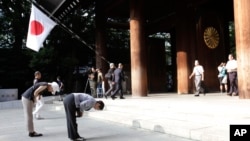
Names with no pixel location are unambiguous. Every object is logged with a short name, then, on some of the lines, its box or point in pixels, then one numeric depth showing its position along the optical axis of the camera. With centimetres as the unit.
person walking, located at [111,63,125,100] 1421
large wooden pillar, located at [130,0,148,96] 1517
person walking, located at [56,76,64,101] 1954
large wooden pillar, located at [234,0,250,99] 977
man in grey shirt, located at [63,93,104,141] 712
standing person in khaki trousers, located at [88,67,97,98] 1741
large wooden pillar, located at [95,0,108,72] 1956
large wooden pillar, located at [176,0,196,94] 1689
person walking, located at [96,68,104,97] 1739
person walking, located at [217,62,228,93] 1487
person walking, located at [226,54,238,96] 1205
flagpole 1835
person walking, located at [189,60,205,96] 1370
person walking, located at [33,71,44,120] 1215
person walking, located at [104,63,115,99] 1491
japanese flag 1544
